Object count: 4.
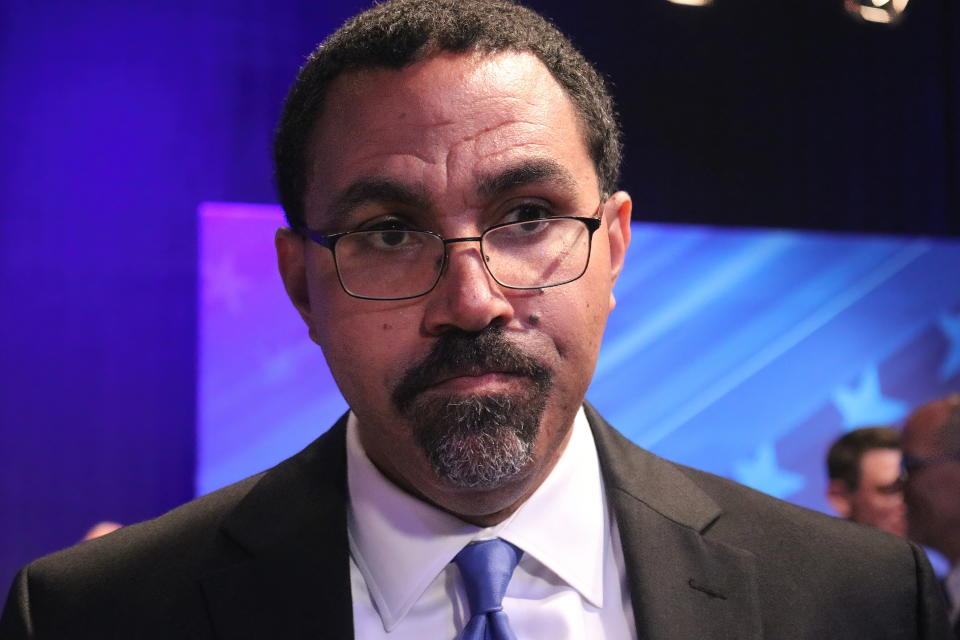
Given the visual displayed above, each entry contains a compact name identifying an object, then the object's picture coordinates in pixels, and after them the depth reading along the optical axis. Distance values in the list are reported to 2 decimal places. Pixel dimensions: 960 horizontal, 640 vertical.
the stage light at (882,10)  3.36
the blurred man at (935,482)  3.21
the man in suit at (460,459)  1.37
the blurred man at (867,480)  3.22
